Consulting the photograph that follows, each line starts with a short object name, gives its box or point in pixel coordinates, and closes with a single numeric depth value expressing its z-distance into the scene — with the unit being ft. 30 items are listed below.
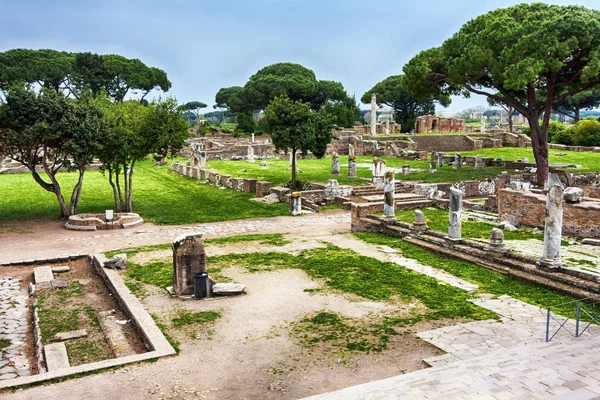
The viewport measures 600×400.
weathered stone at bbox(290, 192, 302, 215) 74.90
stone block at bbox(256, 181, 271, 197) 89.61
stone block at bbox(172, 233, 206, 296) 39.22
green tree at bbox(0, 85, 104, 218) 63.62
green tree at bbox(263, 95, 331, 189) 86.79
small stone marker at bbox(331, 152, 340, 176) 109.29
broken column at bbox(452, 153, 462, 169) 119.45
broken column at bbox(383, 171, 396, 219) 60.44
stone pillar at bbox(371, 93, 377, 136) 184.48
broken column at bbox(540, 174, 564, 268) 40.68
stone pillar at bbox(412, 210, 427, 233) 55.26
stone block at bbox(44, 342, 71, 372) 28.17
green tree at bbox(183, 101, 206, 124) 437.17
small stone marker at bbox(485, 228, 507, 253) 45.47
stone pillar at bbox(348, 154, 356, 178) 104.78
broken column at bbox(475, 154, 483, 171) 116.06
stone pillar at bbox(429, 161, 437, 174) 111.34
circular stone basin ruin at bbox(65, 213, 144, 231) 65.67
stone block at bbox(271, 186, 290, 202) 84.48
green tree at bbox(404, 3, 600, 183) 76.69
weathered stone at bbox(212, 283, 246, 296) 38.86
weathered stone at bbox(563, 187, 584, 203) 56.28
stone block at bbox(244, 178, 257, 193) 94.68
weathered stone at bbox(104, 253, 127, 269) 46.57
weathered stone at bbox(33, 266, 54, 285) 44.66
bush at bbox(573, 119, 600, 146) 150.51
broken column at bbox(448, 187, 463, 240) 50.06
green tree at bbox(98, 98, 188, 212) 69.31
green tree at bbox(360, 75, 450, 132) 232.32
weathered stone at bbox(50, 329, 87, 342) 32.27
